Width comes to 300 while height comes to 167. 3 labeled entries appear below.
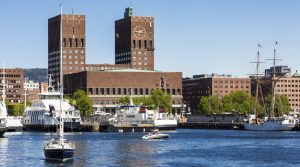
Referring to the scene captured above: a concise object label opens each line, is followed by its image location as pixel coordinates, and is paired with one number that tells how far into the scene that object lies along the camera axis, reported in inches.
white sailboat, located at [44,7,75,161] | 3700.8
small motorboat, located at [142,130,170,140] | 6451.8
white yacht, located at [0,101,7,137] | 6574.8
